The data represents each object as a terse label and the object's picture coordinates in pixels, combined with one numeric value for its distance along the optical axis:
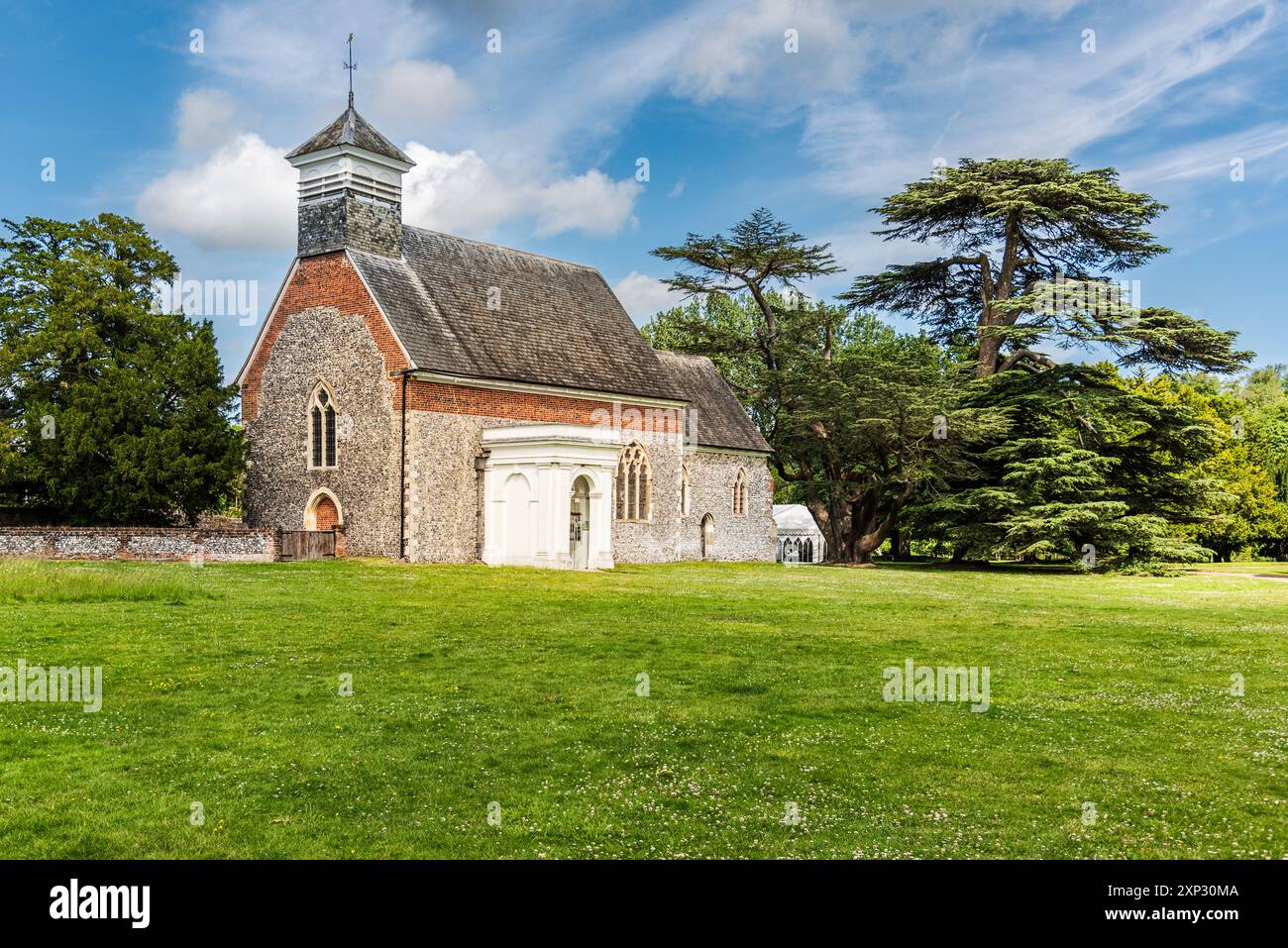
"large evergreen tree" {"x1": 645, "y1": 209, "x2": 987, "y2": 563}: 45.50
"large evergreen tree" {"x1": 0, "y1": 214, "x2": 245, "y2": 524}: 33.53
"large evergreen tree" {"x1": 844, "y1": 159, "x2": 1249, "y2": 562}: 44.00
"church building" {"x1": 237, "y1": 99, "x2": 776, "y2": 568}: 34.53
